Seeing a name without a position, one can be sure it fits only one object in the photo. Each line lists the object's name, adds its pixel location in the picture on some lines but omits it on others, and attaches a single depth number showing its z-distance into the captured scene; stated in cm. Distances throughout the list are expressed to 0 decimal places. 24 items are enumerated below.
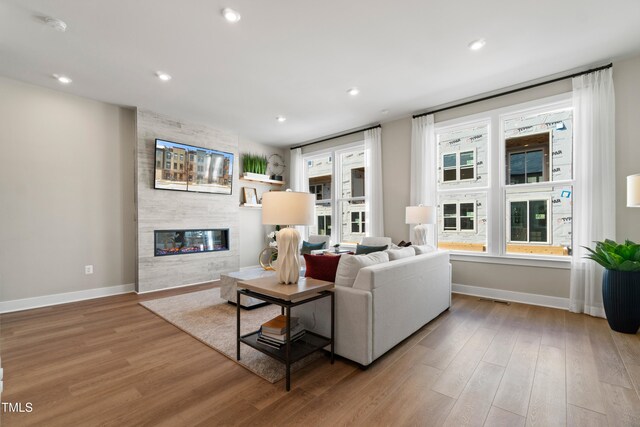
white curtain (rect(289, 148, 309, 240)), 670
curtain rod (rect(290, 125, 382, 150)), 535
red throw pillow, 247
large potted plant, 275
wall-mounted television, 465
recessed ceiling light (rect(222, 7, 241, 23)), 236
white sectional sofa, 214
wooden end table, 195
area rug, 222
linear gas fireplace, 470
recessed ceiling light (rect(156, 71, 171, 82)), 338
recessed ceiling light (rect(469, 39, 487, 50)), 280
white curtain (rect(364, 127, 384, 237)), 519
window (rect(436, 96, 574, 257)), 369
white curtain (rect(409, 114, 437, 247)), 456
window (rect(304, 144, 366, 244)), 583
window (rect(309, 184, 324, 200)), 650
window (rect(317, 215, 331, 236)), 636
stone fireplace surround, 448
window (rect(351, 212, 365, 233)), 581
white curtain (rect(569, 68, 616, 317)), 321
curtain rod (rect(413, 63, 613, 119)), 331
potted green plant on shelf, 607
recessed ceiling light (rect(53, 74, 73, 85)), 347
